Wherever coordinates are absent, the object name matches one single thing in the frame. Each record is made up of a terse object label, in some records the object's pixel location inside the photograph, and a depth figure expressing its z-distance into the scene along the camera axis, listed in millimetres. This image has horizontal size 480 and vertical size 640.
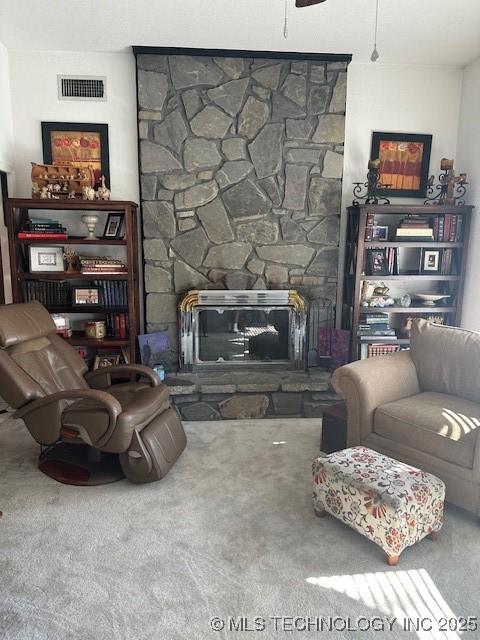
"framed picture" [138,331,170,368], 3814
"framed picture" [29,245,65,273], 3688
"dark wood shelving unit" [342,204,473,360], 3791
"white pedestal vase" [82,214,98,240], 3699
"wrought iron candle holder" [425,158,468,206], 3842
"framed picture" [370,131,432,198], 4023
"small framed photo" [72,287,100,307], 3801
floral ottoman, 1953
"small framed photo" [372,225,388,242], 3898
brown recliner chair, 2471
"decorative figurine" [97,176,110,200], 3674
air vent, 3748
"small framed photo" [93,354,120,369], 3869
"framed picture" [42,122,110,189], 3797
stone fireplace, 3766
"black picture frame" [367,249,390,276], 3938
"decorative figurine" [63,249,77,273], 3764
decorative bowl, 4043
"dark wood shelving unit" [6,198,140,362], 3539
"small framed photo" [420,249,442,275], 3994
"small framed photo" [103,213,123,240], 3799
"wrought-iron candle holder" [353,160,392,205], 3795
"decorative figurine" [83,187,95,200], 3592
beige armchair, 2312
